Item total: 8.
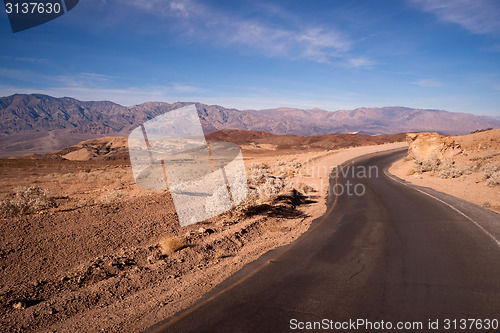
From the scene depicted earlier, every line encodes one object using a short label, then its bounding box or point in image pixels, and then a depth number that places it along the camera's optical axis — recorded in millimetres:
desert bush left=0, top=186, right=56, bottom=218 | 10172
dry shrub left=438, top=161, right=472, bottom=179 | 20219
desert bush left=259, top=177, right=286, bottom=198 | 14234
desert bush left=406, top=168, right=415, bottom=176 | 25328
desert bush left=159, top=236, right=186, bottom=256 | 8055
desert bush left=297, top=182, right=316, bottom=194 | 18214
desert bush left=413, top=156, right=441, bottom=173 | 24258
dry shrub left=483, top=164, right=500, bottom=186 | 15355
